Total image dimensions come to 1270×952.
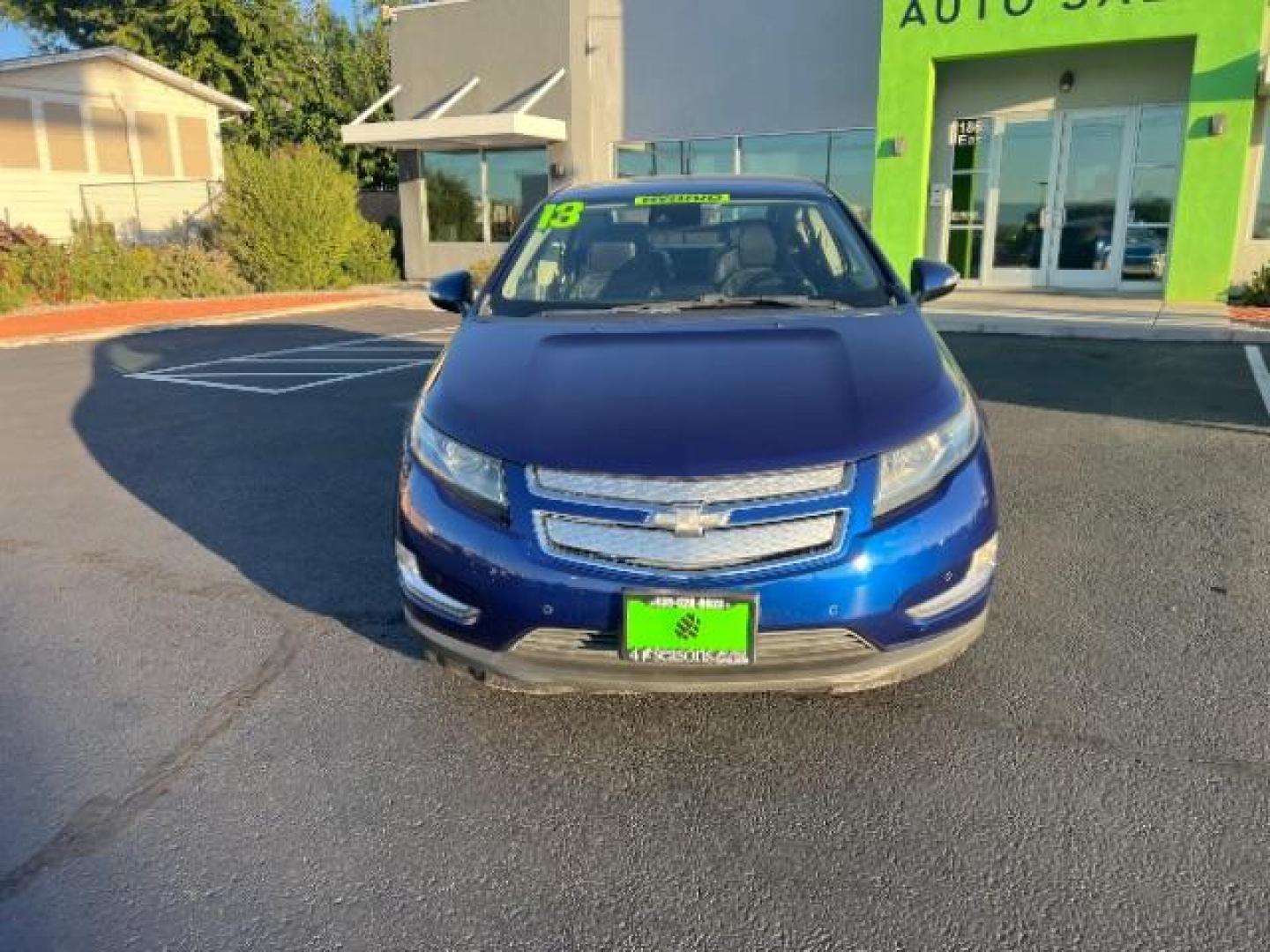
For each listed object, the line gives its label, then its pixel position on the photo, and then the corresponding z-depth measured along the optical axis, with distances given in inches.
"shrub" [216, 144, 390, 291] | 750.5
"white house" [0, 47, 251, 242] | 839.1
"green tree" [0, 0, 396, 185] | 1173.1
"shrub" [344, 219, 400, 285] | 832.3
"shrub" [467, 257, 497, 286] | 680.5
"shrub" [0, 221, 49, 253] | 685.9
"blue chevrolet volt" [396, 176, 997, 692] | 93.2
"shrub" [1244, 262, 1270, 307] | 475.5
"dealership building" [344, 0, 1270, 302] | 484.7
